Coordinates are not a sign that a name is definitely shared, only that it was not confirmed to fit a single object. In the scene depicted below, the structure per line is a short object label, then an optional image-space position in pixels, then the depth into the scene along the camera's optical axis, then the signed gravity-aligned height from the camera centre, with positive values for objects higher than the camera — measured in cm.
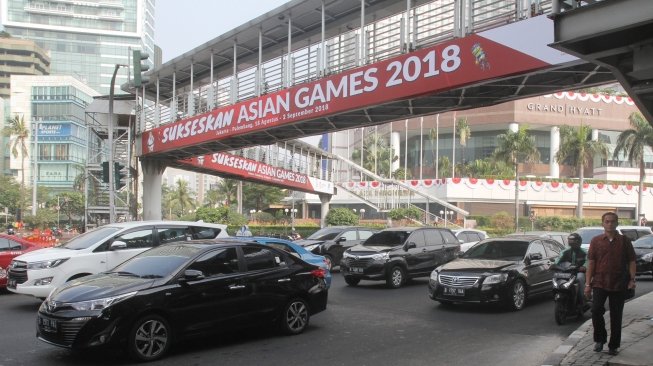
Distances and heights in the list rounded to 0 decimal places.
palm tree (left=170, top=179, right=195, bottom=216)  10906 -96
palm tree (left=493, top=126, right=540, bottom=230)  5244 +449
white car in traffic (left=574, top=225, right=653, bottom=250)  1723 -126
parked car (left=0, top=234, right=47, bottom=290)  1270 -138
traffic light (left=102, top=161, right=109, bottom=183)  2220 +89
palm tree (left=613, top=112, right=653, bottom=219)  5269 +543
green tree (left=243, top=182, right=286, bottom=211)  7031 -18
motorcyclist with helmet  969 -111
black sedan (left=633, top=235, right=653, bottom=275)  1689 -192
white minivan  1035 -120
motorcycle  953 -168
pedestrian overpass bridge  757 +302
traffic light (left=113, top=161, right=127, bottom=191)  2131 +77
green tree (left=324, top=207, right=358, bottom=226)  3606 -157
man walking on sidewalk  666 -96
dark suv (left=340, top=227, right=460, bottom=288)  1434 -165
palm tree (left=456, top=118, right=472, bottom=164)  7276 +879
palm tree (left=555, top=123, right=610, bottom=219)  5362 +452
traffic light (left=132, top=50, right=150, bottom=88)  1678 +391
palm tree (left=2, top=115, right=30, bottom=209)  7338 +827
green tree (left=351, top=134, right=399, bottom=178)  7681 +565
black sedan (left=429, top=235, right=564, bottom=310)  1057 -157
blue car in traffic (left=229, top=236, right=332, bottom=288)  1294 -135
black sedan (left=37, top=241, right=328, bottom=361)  645 -137
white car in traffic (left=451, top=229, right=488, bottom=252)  2107 -162
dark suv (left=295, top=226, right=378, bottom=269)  1805 -157
